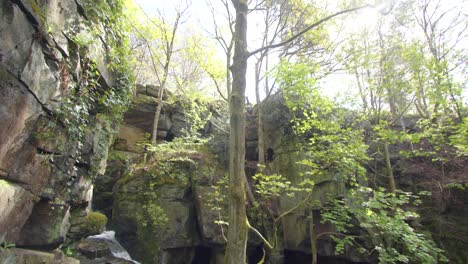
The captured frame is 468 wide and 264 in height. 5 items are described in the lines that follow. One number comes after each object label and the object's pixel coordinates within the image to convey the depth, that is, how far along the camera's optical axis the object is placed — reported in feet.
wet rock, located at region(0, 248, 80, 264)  11.27
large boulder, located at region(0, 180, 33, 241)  11.28
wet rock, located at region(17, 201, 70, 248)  13.71
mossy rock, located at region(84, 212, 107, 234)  20.26
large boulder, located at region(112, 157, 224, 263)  27.71
